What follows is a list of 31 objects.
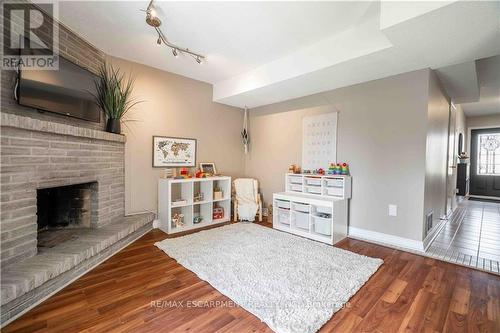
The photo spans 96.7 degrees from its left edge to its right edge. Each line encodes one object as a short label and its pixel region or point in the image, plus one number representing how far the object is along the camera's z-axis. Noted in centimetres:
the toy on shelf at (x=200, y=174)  363
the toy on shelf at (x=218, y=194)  378
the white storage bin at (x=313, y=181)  337
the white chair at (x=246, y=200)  389
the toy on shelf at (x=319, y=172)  340
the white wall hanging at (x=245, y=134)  459
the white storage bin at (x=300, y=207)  315
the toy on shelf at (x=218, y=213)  380
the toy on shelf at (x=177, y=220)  333
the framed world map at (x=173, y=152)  345
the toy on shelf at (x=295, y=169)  375
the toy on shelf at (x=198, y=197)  363
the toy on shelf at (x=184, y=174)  350
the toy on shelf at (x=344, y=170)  318
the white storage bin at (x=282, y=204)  338
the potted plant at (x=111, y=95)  276
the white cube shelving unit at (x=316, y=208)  293
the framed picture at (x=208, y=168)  396
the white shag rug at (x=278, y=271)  156
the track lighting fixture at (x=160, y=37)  200
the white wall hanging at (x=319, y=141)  338
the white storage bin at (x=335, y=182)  312
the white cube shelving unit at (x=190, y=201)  323
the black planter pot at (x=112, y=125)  286
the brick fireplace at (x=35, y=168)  164
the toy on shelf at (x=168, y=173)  344
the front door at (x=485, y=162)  621
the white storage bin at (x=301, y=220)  315
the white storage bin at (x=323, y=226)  290
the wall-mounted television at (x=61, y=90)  193
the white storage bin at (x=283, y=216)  342
